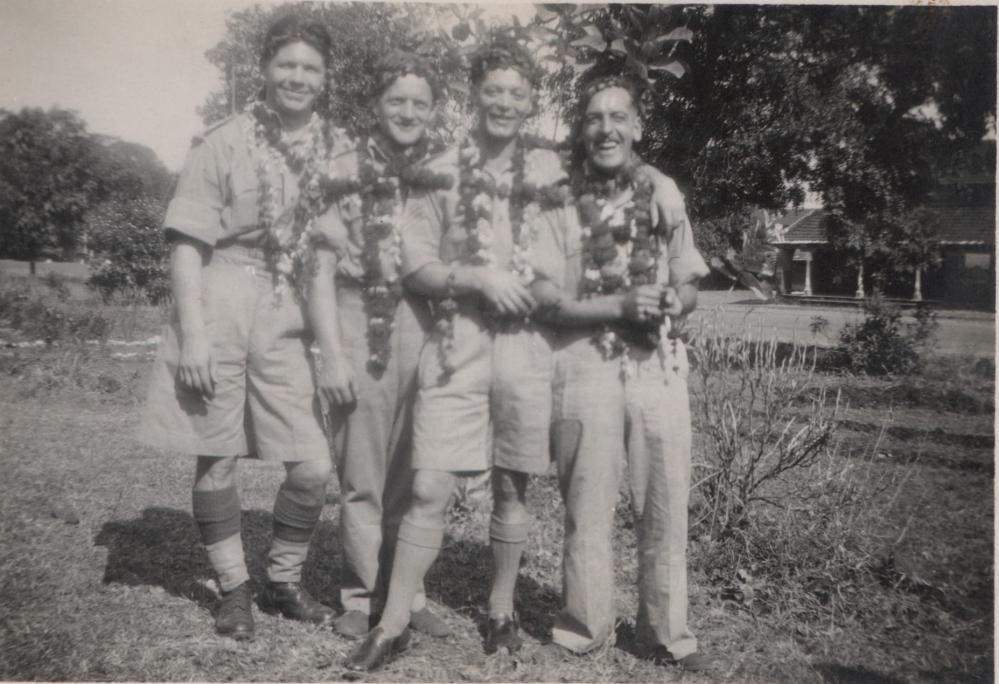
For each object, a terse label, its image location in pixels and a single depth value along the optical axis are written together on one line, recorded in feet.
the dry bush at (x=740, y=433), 14.32
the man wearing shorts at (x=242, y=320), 10.27
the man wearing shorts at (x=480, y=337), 9.75
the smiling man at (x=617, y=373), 9.80
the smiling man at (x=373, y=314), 10.19
